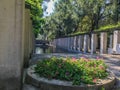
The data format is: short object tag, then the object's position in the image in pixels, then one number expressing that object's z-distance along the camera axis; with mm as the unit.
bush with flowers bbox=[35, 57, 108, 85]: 2362
